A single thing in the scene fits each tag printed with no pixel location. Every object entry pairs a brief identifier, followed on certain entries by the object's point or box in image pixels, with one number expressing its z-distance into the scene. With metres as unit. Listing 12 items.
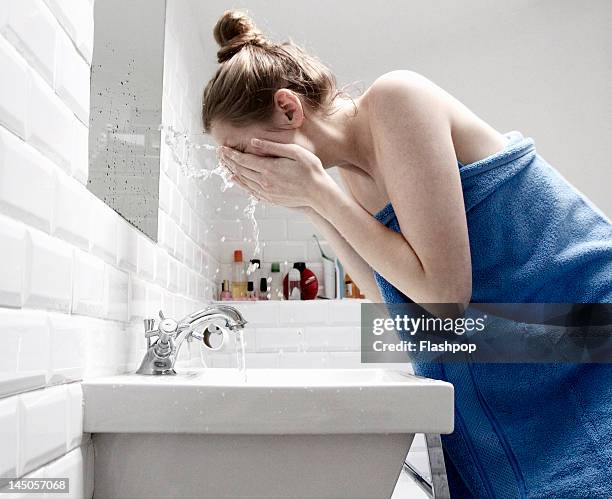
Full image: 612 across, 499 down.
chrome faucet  1.18
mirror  1.03
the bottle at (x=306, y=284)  2.78
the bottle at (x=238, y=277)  2.80
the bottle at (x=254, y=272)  2.80
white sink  0.81
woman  0.89
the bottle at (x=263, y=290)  2.77
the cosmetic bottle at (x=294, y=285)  2.77
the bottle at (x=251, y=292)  2.75
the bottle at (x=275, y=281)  2.82
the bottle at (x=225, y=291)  2.75
